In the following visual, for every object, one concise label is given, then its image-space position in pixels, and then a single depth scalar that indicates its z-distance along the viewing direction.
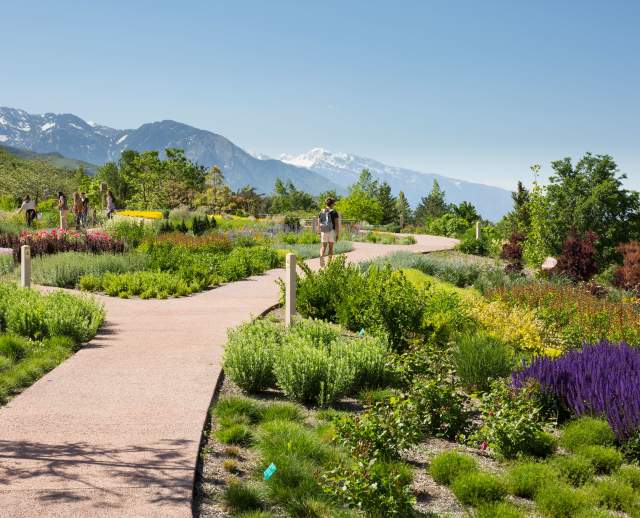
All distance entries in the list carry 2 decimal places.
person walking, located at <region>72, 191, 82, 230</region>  25.98
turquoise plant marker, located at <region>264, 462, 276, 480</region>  4.38
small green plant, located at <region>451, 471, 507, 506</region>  4.25
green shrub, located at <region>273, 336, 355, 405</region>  6.20
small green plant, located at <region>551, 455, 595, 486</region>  4.54
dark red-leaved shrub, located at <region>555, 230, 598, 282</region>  14.79
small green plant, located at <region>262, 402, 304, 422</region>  5.68
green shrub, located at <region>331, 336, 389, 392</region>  6.60
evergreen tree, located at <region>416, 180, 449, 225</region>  73.25
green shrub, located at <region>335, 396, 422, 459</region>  4.76
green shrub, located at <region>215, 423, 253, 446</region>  5.18
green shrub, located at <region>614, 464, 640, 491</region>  4.48
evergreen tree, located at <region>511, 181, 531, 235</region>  35.38
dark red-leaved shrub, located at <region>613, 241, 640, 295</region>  13.48
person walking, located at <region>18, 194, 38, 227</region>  27.06
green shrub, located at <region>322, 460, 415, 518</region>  3.90
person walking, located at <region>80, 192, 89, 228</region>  27.12
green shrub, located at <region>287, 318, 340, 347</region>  7.48
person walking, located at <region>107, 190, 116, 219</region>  28.52
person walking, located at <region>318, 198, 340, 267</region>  16.31
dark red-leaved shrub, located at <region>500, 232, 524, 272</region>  16.92
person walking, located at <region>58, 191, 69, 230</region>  25.41
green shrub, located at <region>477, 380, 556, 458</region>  4.93
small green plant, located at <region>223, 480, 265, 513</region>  4.11
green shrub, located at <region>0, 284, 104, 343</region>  8.20
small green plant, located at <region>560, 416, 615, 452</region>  5.02
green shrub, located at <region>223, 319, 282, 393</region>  6.49
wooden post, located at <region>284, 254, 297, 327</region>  9.00
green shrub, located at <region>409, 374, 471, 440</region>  5.46
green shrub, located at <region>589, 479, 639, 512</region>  4.18
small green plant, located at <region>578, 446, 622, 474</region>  4.71
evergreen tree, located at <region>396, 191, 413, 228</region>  70.43
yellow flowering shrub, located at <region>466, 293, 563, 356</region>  8.34
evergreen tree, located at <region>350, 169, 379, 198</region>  78.44
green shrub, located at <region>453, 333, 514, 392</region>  6.70
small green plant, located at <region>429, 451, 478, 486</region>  4.57
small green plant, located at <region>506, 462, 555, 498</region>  4.36
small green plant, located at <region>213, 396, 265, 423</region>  5.71
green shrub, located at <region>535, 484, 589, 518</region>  4.03
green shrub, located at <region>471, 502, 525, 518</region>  3.96
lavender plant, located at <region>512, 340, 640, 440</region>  4.98
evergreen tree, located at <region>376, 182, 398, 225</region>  70.28
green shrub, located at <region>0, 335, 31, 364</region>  7.36
